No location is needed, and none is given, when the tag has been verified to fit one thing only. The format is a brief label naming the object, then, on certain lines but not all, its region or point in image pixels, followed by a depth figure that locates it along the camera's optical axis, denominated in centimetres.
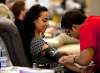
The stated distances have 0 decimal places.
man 305
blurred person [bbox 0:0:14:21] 440
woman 372
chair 370
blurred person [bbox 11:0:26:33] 573
